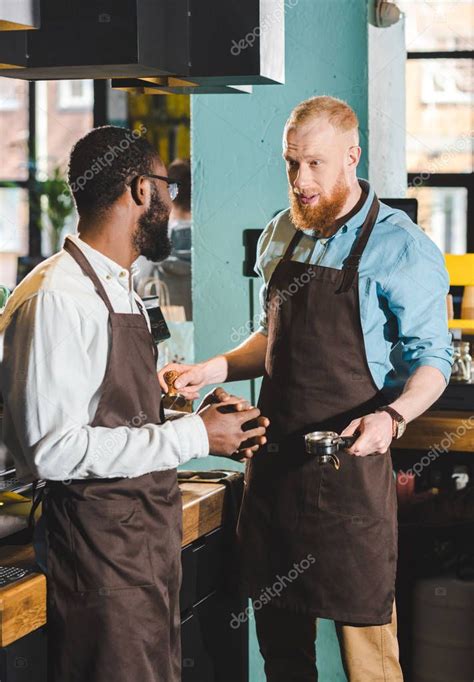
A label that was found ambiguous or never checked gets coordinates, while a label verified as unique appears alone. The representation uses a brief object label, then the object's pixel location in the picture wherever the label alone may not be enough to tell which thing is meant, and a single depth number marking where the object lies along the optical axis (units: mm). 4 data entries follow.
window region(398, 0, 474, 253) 5016
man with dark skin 1909
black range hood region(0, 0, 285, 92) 2164
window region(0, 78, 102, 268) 7941
